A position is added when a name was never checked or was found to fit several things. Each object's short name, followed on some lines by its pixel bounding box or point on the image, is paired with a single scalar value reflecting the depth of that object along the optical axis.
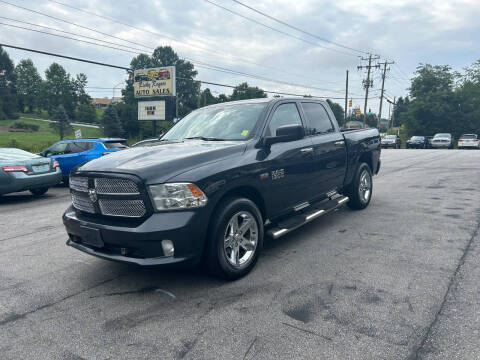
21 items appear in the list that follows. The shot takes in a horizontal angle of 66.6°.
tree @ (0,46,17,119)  87.19
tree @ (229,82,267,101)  82.62
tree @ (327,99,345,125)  119.35
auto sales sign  30.23
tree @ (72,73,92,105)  103.19
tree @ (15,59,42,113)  104.38
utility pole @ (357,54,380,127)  53.96
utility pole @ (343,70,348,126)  46.83
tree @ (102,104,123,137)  56.09
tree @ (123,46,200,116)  79.38
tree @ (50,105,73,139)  52.66
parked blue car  11.38
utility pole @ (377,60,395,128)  56.88
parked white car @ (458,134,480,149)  37.44
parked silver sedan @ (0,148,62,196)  8.24
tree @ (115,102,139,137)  67.56
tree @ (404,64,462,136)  54.31
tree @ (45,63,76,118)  100.38
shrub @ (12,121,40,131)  68.31
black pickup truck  3.18
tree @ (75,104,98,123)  91.00
